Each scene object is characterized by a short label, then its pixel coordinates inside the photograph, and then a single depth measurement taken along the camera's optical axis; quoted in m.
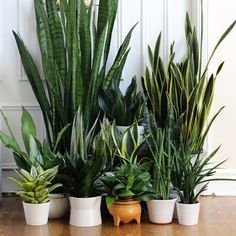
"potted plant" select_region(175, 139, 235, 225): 2.78
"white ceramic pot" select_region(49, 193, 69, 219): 2.91
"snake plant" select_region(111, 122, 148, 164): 2.88
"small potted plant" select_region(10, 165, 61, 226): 2.75
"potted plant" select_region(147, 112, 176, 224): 2.79
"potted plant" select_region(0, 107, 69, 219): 2.88
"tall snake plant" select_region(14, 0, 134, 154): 3.20
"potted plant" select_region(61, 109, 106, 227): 2.74
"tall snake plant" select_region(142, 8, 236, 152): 3.21
